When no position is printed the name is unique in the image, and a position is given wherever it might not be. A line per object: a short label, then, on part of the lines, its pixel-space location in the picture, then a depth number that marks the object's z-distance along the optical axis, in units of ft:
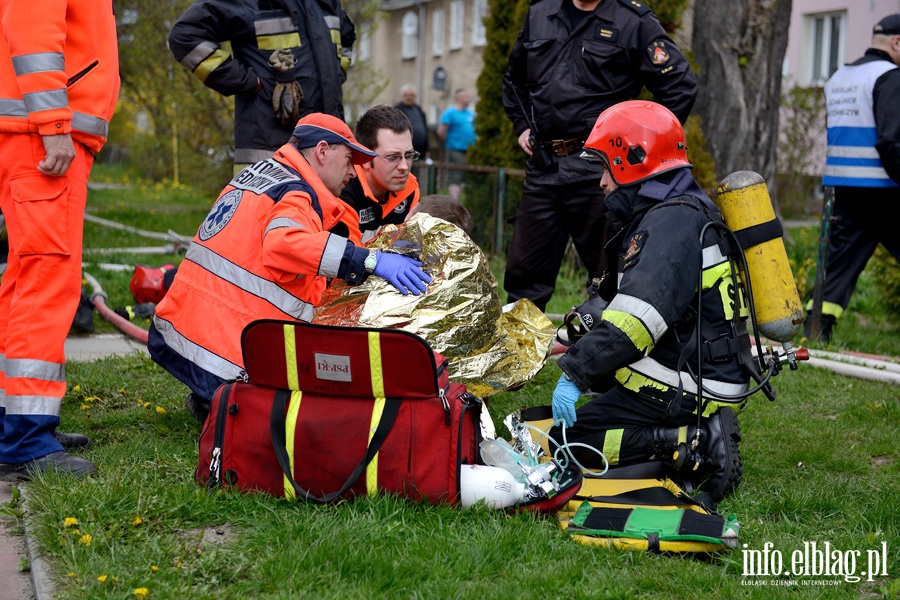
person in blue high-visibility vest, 42.65
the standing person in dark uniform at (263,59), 35.50
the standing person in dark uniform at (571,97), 33.81
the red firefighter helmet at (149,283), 43.21
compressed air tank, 23.66
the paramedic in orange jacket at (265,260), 24.21
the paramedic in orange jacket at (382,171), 30.09
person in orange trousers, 22.99
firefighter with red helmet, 22.48
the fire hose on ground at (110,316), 39.17
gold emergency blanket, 24.98
